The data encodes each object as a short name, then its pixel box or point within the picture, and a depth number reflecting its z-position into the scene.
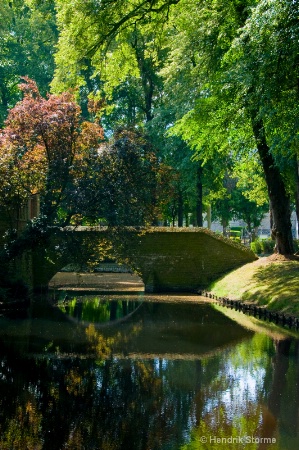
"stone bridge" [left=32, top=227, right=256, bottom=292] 29.16
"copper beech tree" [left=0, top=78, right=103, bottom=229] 20.89
